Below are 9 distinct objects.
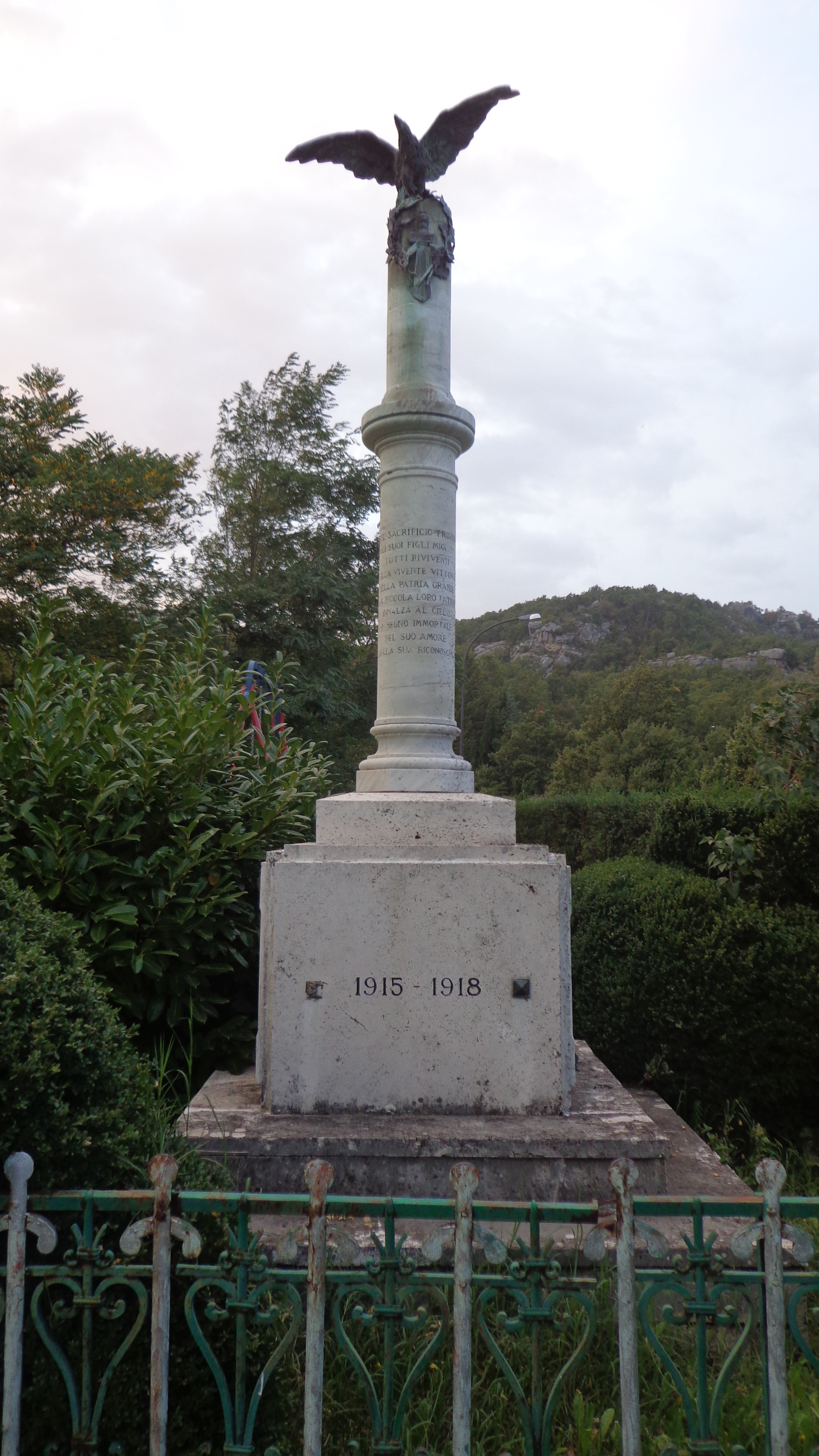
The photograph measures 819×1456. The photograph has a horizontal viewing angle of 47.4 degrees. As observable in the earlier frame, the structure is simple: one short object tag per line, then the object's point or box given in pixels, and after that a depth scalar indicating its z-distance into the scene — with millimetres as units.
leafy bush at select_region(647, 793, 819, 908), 5621
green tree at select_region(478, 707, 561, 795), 48281
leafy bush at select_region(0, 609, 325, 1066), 4090
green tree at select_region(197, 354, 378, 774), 20812
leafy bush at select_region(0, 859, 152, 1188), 1905
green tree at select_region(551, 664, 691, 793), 34031
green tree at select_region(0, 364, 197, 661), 14430
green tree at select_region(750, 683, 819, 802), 5887
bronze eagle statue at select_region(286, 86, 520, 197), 4680
